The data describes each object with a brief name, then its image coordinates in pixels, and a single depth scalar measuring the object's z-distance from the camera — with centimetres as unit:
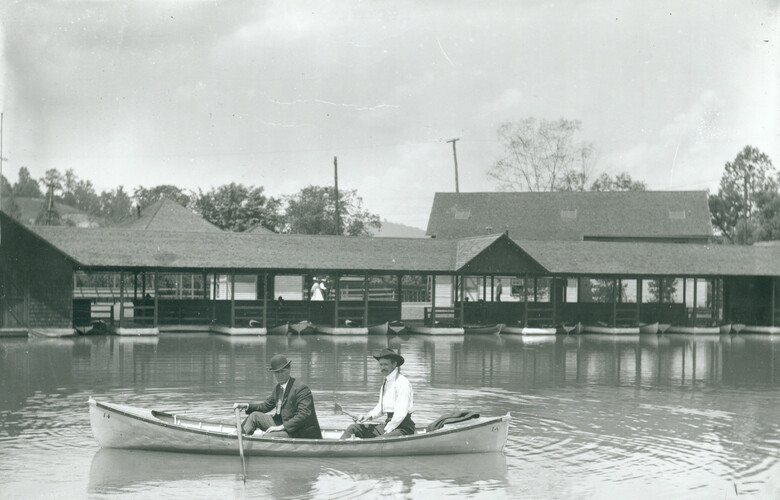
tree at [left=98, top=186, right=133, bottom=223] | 9962
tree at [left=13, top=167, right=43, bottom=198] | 8975
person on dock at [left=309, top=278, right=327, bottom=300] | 4169
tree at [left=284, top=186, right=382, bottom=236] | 6925
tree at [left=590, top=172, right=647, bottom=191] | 7900
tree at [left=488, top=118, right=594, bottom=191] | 7225
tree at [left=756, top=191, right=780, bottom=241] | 7456
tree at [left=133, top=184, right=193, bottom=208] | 9210
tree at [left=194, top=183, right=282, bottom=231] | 7362
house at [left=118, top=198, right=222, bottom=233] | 5225
